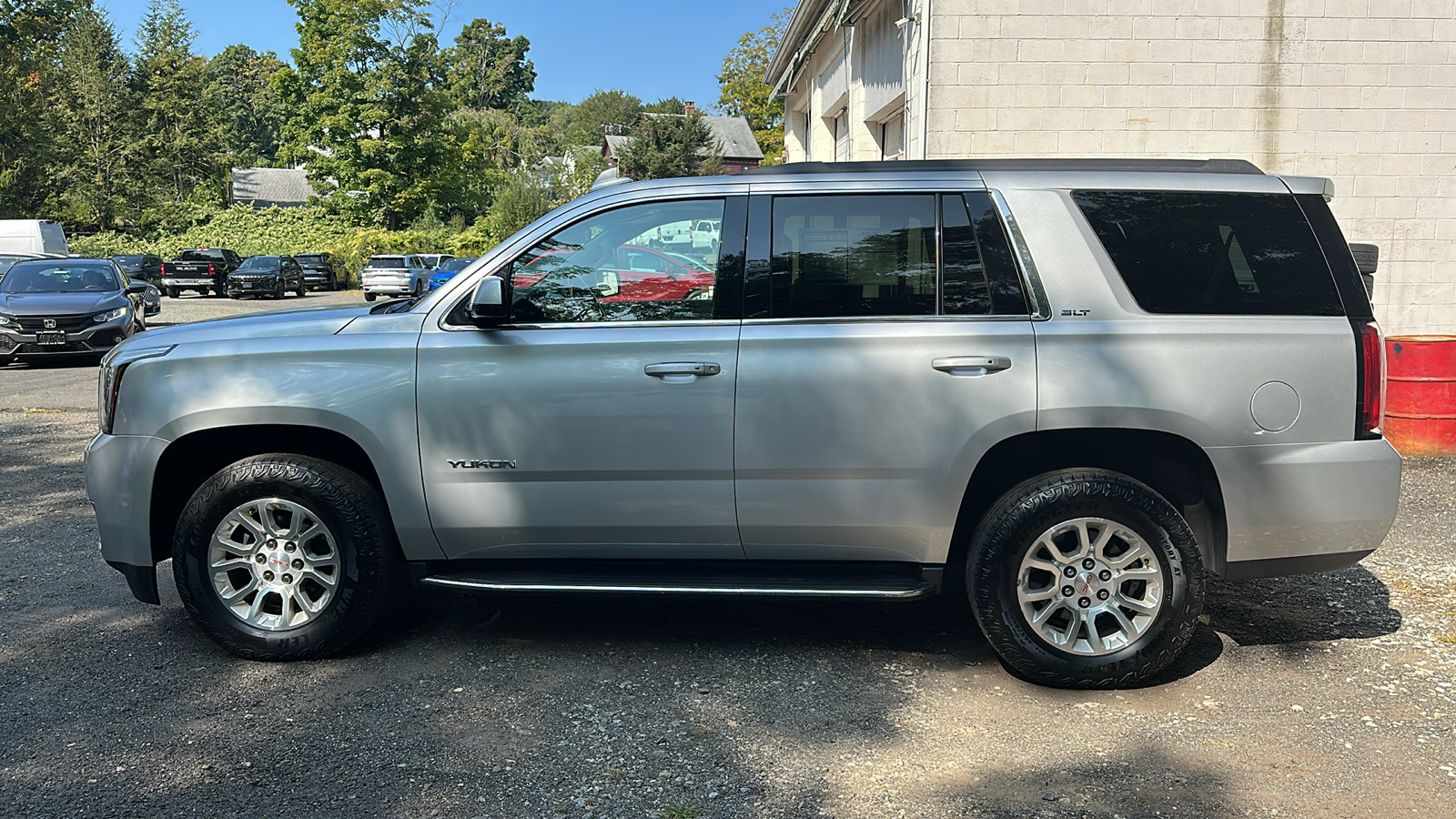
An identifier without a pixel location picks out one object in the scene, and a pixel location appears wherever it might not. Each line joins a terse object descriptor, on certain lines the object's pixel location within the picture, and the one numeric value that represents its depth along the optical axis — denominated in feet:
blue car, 84.70
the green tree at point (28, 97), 160.15
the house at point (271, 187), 253.44
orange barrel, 26.78
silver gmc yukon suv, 13.55
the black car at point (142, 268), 123.54
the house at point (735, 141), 258.78
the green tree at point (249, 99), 337.31
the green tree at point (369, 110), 165.68
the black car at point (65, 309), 49.21
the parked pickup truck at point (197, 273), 124.16
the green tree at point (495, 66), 386.59
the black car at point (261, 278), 119.14
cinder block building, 34.19
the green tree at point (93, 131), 181.06
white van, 96.68
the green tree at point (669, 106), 354.99
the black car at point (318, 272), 136.77
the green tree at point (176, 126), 190.08
